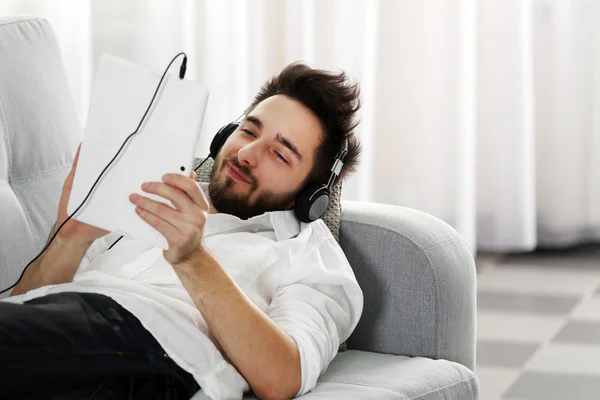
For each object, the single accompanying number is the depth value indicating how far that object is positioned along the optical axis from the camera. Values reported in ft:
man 12.19
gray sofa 12.99
